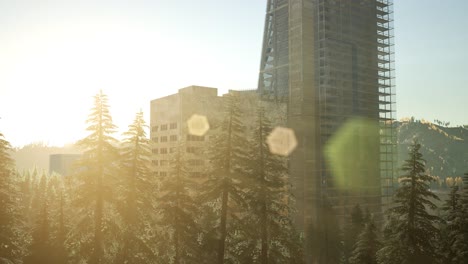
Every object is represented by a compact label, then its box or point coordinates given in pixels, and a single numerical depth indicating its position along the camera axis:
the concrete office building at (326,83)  72.31
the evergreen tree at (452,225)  25.70
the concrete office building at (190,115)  67.75
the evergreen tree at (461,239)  24.86
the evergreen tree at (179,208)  25.25
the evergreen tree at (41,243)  37.94
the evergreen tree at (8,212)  23.75
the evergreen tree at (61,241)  37.91
